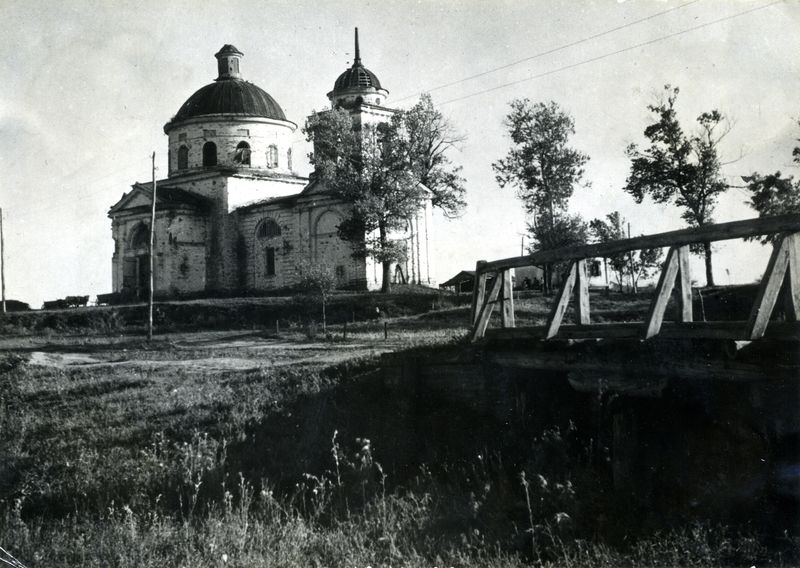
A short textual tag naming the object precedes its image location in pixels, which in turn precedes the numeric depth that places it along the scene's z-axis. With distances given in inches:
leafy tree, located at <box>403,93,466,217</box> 1455.5
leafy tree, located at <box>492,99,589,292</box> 1427.2
